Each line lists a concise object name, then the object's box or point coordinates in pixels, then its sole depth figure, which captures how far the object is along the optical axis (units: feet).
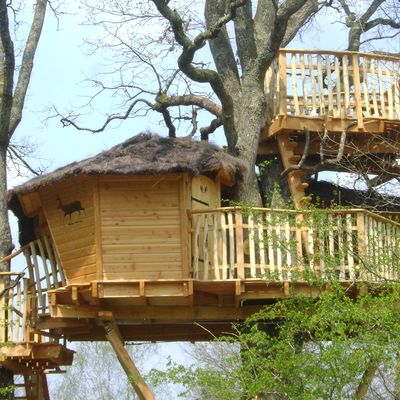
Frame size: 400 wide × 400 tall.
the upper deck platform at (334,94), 51.03
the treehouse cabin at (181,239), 43.75
